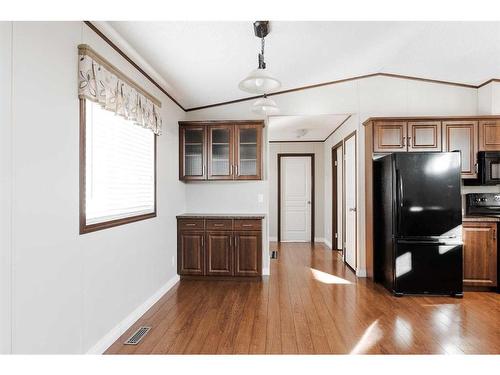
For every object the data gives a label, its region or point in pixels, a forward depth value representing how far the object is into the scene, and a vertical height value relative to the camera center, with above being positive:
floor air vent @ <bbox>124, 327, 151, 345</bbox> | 2.32 -1.23
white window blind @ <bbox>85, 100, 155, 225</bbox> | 2.17 +0.20
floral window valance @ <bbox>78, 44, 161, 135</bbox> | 1.97 +0.80
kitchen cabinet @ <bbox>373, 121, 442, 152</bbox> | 3.67 +0.68
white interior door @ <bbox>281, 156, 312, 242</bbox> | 6.87 -0.23
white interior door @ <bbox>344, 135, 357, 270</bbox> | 4.38 -0.18
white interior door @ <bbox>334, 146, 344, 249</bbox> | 5.26 -0.15
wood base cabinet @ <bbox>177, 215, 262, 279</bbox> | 3.91 -0.77
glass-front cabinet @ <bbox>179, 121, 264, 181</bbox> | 4.07 +0.55
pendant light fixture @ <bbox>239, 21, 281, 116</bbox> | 2.02 +0.76
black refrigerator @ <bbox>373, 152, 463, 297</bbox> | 3.29 -0.39
